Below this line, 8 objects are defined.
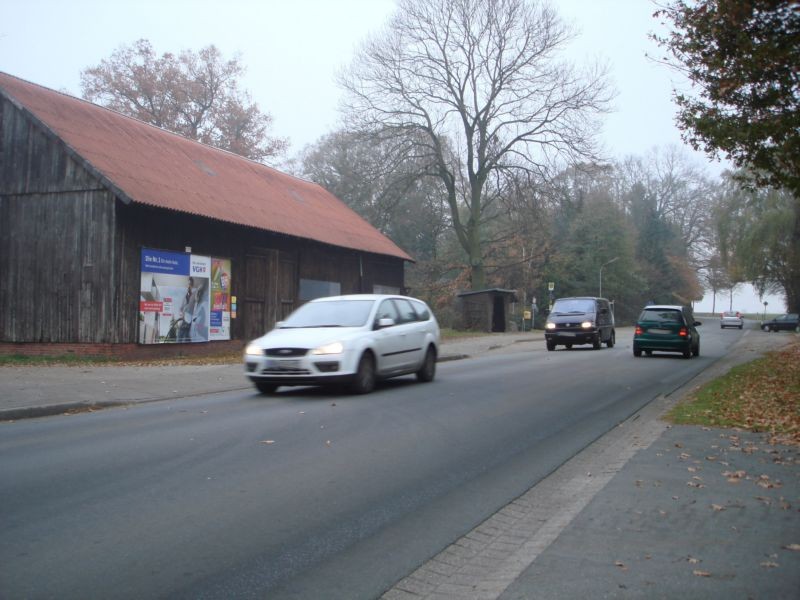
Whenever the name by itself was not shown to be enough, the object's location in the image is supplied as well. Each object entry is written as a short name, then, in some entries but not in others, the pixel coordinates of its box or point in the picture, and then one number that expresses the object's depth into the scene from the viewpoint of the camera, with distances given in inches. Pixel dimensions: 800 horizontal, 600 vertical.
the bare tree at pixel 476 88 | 1539.1
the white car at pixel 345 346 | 506.3
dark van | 1115.3
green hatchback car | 959.0
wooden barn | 887.1
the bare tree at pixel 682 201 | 3420.3
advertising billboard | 916.0
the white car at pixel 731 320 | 2655.0
